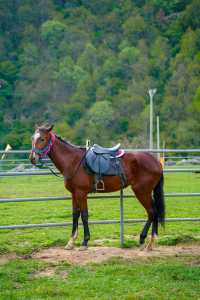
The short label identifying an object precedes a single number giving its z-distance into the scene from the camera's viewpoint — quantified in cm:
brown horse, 1317
